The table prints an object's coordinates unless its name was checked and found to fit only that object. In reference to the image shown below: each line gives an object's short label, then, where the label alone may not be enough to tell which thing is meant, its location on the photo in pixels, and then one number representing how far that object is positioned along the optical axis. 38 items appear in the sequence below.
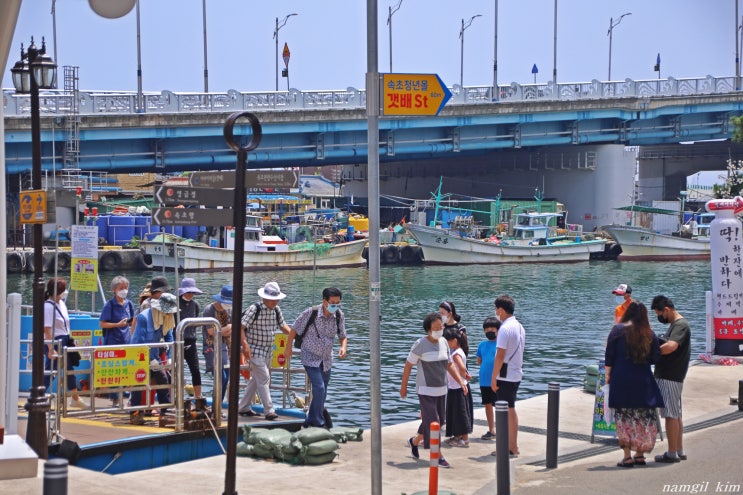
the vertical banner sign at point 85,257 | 18.94
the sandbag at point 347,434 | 14.20
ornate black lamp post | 12.67
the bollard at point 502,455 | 10.83
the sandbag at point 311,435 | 13.01
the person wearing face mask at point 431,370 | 12.96
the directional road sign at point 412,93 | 10.10
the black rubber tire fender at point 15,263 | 58.28
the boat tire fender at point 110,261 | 62.56
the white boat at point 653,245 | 78.44
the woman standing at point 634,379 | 11.91
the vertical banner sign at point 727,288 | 20.59
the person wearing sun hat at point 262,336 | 14.80
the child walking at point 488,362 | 14.02
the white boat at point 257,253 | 63.06
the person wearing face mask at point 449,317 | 14.16
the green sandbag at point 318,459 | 12.92
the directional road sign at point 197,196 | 10.09
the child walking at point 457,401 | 13.87
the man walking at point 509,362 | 13.20
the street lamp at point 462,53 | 92.74
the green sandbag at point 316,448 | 12.90
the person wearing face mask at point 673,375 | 12.50
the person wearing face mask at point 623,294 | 16.72
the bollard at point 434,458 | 10.49
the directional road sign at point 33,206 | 13.59
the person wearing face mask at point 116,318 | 15.66
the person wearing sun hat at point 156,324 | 15.12
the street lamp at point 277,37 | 91.72
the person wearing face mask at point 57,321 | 15.09
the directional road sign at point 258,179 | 10.73
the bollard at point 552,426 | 12.45
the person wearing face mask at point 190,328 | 15.34
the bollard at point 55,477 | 6.57
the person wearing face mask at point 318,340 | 14.35
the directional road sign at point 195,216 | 9.86
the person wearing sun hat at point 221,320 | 15.55
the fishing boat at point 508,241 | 72.81
